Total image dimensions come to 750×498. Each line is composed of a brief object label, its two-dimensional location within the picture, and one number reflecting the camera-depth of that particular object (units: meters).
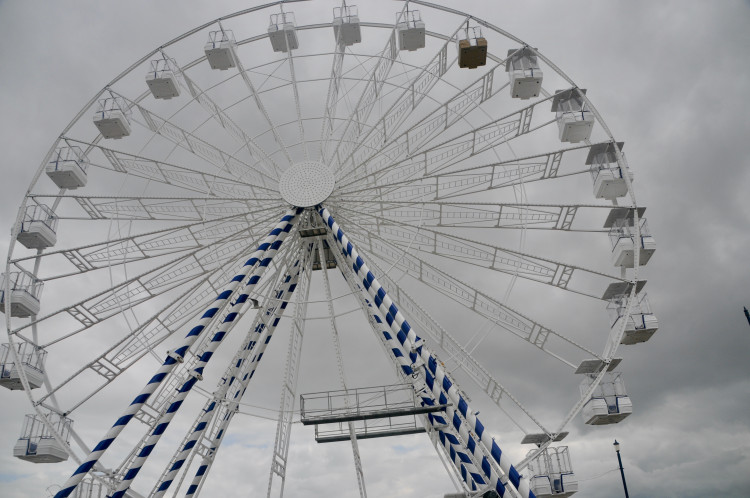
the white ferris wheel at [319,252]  15.67
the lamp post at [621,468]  23.23
